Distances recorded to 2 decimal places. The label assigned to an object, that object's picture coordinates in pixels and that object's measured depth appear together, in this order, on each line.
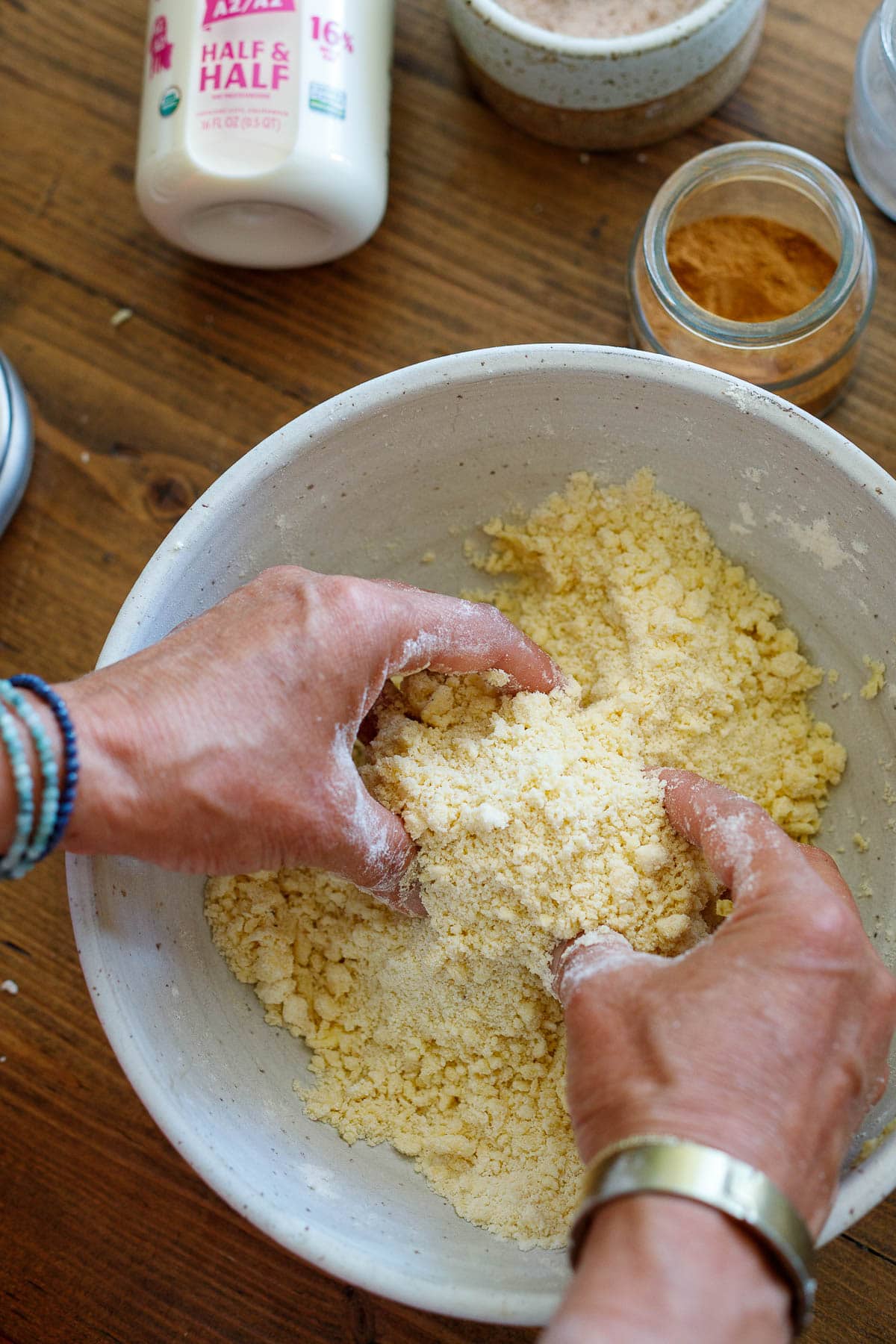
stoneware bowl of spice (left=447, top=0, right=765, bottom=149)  0.82
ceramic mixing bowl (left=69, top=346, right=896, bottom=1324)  0.64
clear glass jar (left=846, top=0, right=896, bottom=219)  0.83
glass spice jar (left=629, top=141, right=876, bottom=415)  0.79
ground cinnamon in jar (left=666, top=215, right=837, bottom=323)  0.86
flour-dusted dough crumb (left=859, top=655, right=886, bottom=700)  0.73
